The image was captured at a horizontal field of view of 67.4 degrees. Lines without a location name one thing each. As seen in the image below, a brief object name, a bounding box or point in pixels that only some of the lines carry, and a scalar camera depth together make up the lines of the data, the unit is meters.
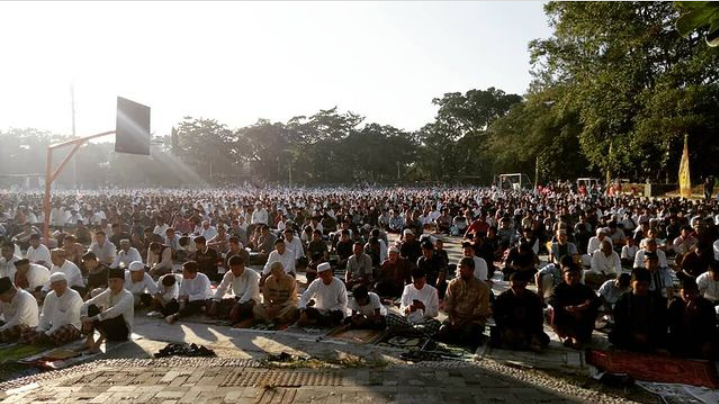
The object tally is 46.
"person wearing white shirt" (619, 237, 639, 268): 10.42
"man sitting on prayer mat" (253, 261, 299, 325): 7.39
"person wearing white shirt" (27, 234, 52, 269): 9.58
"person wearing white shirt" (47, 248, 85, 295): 8.41
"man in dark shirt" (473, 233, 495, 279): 9.88
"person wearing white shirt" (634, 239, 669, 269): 8.05
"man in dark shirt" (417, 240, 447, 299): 8.40
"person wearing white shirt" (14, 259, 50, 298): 7.90
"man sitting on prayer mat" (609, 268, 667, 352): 5.74
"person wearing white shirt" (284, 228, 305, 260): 10.40
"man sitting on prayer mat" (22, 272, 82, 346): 6.30
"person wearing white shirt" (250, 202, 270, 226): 17.34
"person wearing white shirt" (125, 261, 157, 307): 8.02
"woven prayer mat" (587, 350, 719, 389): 5.03
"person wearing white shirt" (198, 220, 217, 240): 13.11
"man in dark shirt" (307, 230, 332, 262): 11.04
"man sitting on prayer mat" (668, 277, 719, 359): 5.57
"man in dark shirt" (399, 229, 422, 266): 9.65
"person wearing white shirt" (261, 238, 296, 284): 9.08
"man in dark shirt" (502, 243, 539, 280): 8.18
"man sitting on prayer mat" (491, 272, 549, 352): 6.12
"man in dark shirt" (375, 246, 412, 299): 8.60
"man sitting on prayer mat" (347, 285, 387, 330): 6.96
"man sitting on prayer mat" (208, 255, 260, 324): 7.49
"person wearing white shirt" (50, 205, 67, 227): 19.39
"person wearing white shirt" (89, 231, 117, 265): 10.11
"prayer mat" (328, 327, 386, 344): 6.54
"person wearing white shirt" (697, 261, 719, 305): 6.99
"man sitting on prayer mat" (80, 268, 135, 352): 6.30
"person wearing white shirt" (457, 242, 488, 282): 8.23
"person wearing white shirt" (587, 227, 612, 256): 9.41
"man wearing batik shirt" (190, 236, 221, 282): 9.78
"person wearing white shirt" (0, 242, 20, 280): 8.70
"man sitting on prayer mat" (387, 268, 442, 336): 6.76
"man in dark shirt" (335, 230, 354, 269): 11.03
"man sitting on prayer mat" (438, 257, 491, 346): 6.36
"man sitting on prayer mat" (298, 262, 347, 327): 7.13
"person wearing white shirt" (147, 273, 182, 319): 7.63
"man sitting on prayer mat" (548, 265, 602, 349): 6.26
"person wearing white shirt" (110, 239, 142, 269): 9.80
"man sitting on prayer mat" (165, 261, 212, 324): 7.66
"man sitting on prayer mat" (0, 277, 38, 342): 6.40
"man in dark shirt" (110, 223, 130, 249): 12.41
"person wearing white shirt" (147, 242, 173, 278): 10.05
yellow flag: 20.41
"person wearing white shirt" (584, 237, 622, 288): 8.80
